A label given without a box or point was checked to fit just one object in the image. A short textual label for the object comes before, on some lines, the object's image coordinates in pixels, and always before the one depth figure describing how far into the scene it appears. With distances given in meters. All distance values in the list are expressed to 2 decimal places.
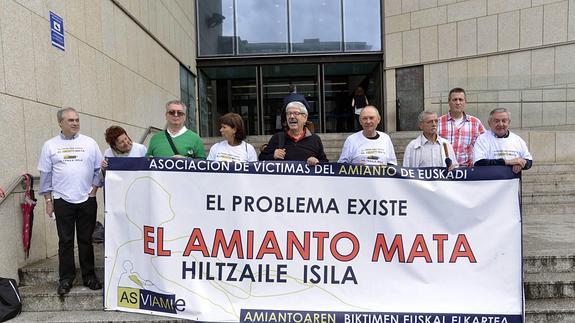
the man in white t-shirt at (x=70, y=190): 3.75
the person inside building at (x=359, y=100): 13.30
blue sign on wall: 5.02
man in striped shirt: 4.20
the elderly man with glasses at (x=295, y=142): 3.71
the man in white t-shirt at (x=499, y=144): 3.71
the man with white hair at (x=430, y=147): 3.82
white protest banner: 3.36
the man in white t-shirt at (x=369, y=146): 3.74
